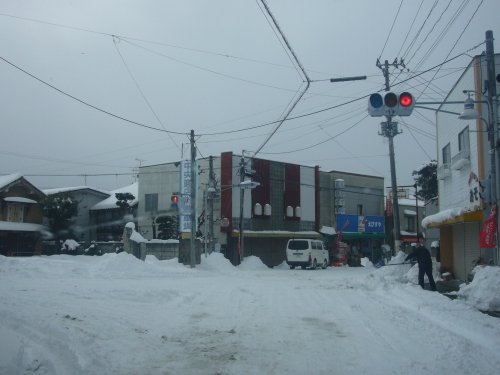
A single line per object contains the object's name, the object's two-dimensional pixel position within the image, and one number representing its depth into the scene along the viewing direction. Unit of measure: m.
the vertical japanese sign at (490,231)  15.04
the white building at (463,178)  19.00
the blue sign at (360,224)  51.38
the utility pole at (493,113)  14.05
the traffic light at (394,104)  13.20
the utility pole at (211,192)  34.37
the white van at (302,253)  37.41
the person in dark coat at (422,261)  17.42
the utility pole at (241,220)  38.53
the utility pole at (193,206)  29.39
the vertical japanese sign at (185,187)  37.94
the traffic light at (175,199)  29.38
